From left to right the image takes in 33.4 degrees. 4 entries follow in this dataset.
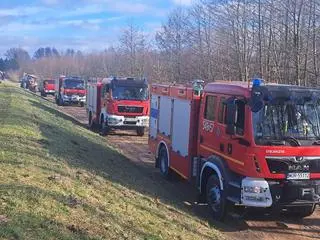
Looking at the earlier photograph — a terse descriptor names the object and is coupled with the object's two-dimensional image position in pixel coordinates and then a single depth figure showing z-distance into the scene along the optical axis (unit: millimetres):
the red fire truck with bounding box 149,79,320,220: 9250
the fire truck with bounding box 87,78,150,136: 24656
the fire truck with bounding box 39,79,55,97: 69312
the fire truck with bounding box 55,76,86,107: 47594
